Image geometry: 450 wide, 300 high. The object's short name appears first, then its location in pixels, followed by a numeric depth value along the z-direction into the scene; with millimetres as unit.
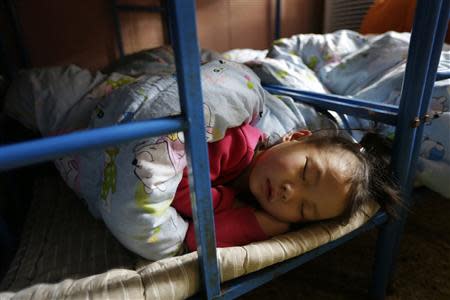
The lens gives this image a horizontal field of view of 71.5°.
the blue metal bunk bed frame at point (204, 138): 348
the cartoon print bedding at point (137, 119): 510
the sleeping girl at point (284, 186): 632
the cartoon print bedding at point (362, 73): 760
